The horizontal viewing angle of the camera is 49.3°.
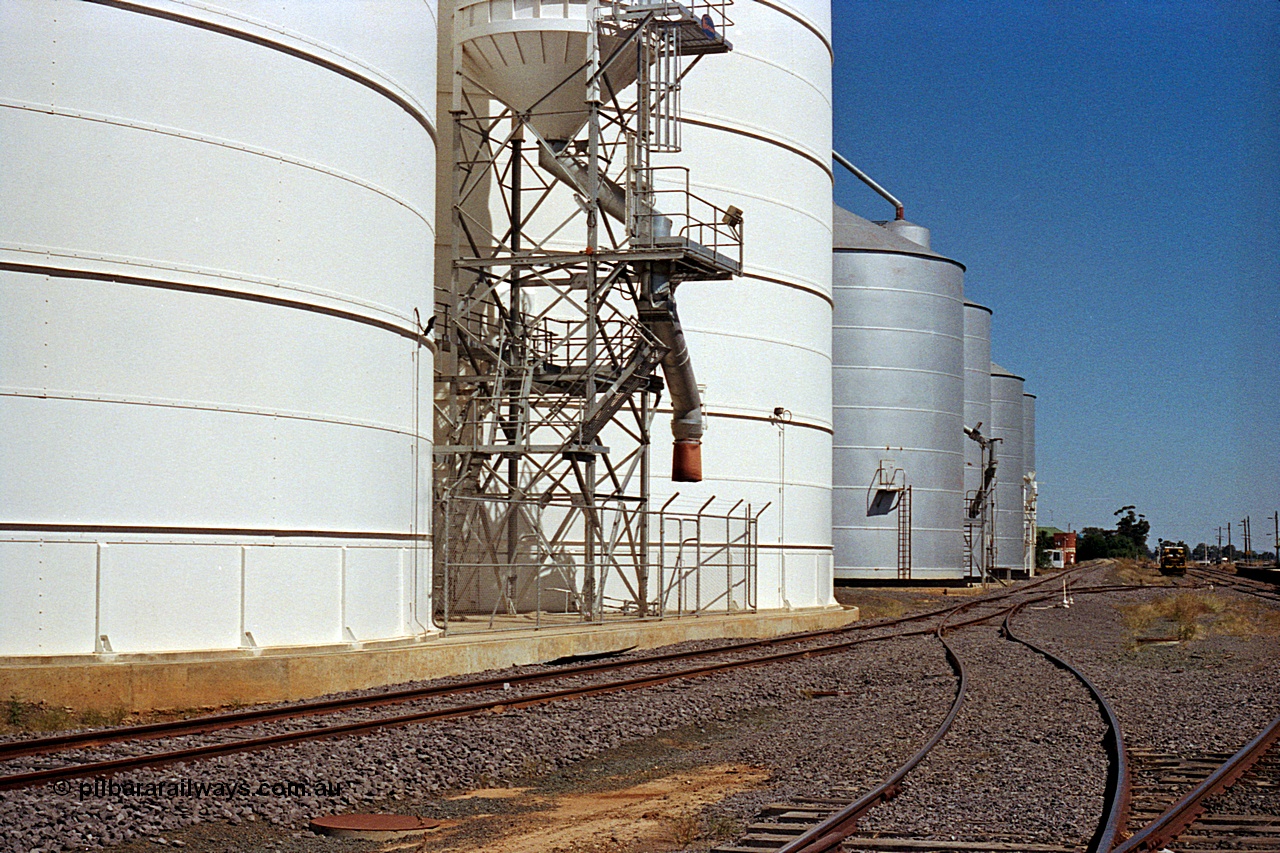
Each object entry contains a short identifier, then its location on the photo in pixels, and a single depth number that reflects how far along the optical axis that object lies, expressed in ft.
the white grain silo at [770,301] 101.86
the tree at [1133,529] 641.40
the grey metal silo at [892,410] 167.02
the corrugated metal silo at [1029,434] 293.23
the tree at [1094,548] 564.30
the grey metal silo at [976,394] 215.10
